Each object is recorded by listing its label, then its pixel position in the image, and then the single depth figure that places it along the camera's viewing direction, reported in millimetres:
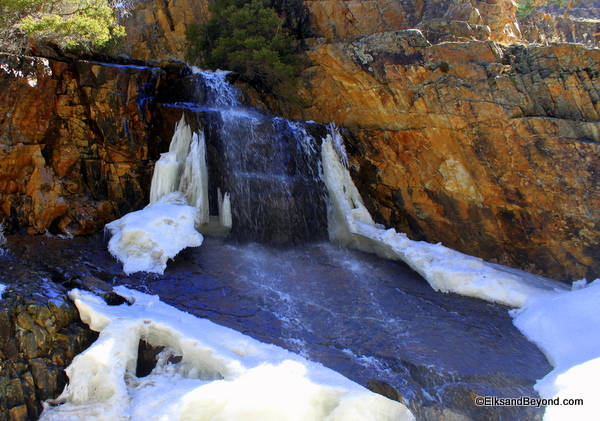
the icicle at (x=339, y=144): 11984
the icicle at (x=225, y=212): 10258
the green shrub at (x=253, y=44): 12914
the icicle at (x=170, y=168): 9906
